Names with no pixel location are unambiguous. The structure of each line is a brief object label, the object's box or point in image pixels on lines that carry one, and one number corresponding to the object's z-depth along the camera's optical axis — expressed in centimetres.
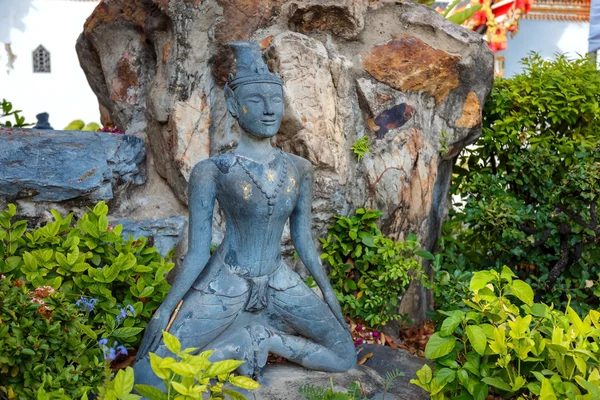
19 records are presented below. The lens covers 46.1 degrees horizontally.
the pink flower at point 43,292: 281
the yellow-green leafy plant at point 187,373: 204
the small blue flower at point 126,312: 318
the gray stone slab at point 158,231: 398
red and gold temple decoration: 1088
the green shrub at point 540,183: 436
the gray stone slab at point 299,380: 296
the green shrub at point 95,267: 318
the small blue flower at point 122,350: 307
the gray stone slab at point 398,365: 306
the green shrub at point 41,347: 254
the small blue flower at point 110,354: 291
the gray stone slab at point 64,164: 380
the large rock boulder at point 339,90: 410
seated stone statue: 299
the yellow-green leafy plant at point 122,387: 211
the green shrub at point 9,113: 521
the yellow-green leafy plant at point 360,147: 421
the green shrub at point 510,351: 255
